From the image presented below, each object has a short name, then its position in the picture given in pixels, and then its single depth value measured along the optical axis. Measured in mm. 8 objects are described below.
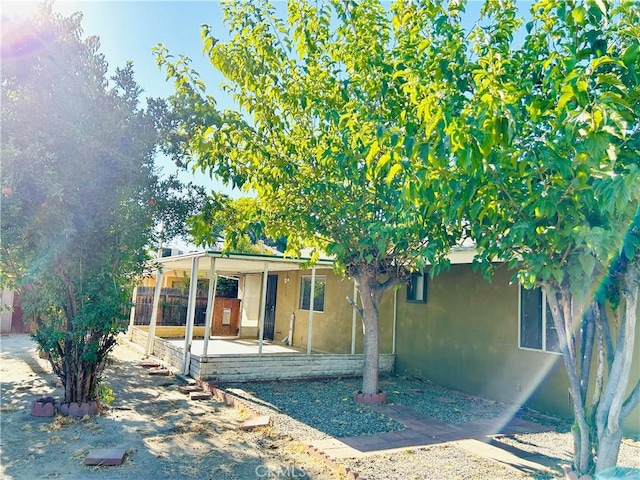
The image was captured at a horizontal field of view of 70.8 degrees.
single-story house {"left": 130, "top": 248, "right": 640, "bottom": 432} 8055
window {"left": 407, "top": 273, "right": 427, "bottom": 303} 10586
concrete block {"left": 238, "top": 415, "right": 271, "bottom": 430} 6242
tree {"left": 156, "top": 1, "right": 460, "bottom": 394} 6316
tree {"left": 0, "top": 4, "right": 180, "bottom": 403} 5785
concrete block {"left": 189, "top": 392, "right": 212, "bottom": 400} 7859
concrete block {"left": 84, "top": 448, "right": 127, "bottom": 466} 4746
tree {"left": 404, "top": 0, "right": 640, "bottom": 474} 2758
